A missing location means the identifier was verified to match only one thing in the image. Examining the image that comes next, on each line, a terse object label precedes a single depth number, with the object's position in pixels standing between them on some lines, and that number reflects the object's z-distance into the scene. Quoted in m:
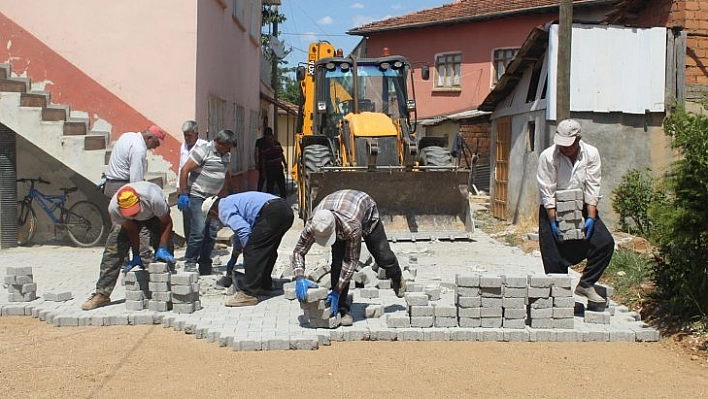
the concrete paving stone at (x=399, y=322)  7.22
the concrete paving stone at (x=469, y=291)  7.19
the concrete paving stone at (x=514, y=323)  7.25
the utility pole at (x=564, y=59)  12.55
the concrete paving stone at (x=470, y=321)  7.25
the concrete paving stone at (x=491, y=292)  7.20
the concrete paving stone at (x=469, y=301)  7.21
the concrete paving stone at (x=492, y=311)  7.23
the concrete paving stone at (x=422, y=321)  7.23
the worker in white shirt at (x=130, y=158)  9.50
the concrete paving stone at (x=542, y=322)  7.22
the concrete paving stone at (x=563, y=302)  7.20
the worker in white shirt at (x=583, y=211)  7.37
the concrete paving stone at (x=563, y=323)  7.22
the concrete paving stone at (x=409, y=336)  7.05
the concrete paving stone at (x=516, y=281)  7.19
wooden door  16.88
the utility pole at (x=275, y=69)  28.19
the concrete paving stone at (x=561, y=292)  7.18
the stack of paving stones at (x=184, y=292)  7.75
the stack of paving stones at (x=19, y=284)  8.22
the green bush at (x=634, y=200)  13.16
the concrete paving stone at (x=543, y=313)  7.21
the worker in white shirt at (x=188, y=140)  9.80
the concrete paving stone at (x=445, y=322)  7.25
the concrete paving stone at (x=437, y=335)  7.06
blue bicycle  12.08
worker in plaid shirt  6.74
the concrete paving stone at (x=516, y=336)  7.09
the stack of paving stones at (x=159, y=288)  7.84
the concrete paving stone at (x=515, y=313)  7.23
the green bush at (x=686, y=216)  6.87
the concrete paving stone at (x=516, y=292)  7.18
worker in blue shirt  7.99
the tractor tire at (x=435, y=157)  13.51
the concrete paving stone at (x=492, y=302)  7.21
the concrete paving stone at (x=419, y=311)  7.21
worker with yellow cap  7.86
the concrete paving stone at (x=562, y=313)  7.21
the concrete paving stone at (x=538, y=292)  7.19
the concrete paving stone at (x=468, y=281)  7.18
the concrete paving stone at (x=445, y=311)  7.25
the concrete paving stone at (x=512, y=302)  7.21
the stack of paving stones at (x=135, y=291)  7.90
